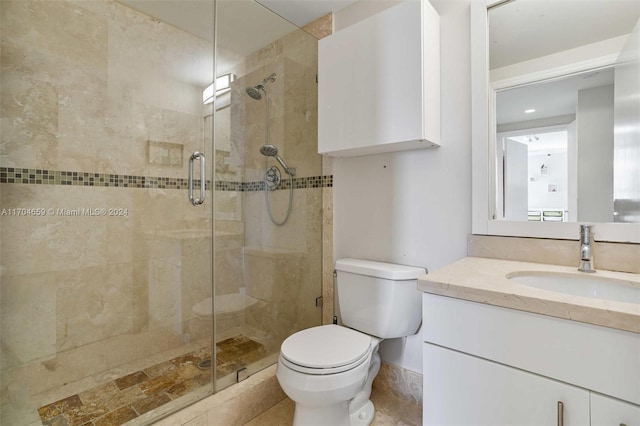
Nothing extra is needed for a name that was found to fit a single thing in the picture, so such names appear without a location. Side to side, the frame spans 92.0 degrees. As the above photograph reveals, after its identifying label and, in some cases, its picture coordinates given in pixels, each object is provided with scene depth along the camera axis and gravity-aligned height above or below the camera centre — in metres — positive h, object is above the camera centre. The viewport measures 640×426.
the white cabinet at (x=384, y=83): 1.36 +0.60
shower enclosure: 1.44 +0.04
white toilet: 1.16 -0.57
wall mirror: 1.11 +0.35
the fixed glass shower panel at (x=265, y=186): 1.79 +0.15
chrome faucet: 1.06 -0.14
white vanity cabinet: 0.69 -0.41
